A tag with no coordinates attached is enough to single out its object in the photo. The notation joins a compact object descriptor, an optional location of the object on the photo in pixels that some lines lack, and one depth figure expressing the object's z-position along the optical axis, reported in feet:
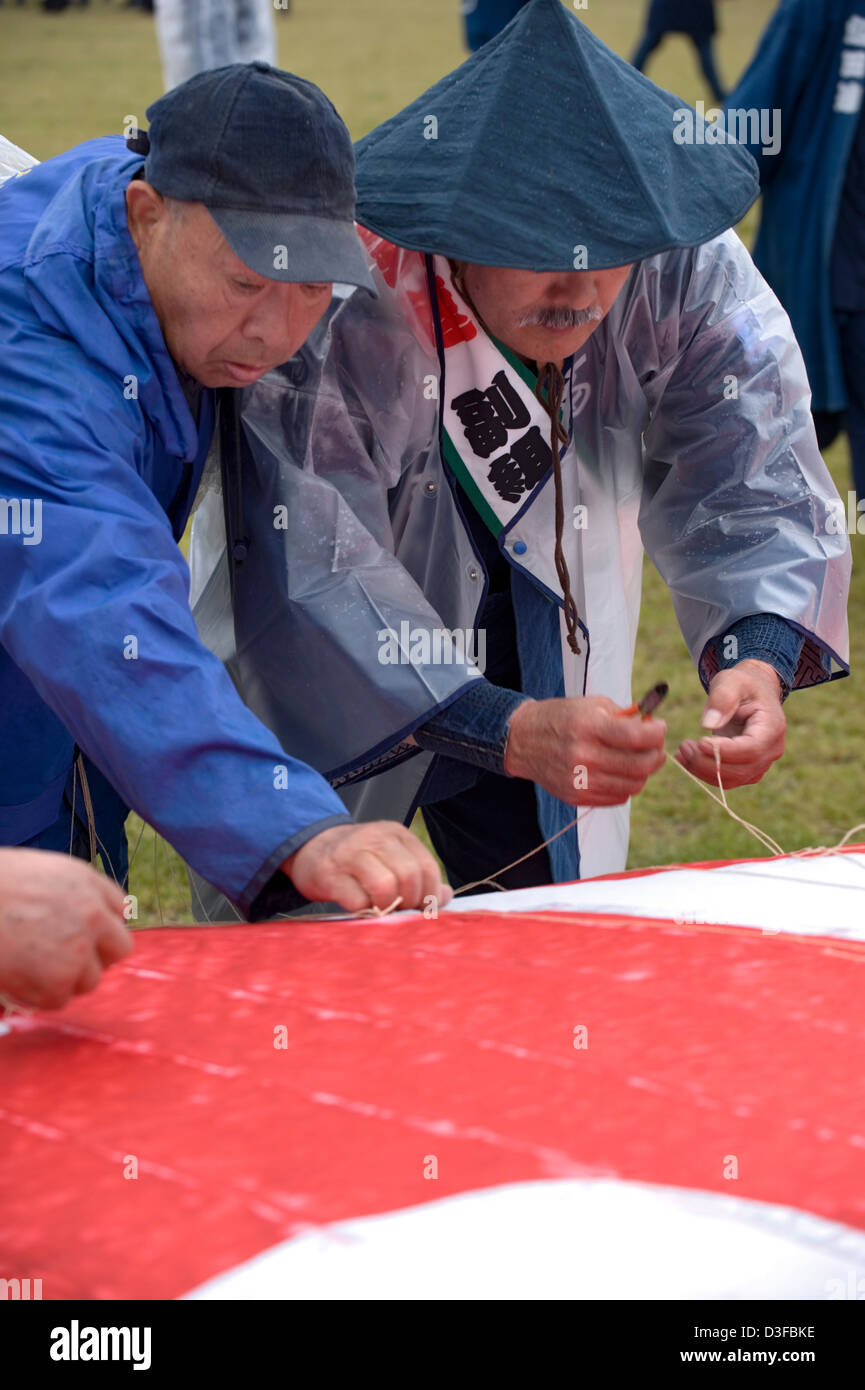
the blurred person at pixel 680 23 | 31.27
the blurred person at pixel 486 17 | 23.26
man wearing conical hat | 5.34
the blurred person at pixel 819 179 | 11.75
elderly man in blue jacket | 4.44
